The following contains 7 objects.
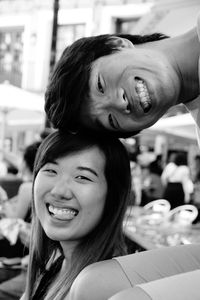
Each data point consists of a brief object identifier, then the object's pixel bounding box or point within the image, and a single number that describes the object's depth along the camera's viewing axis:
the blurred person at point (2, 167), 9.84
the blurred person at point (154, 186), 8.88
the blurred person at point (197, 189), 8.19
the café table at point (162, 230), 4.96
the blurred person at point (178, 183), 7.08
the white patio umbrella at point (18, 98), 8.98
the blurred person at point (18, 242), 3.30
